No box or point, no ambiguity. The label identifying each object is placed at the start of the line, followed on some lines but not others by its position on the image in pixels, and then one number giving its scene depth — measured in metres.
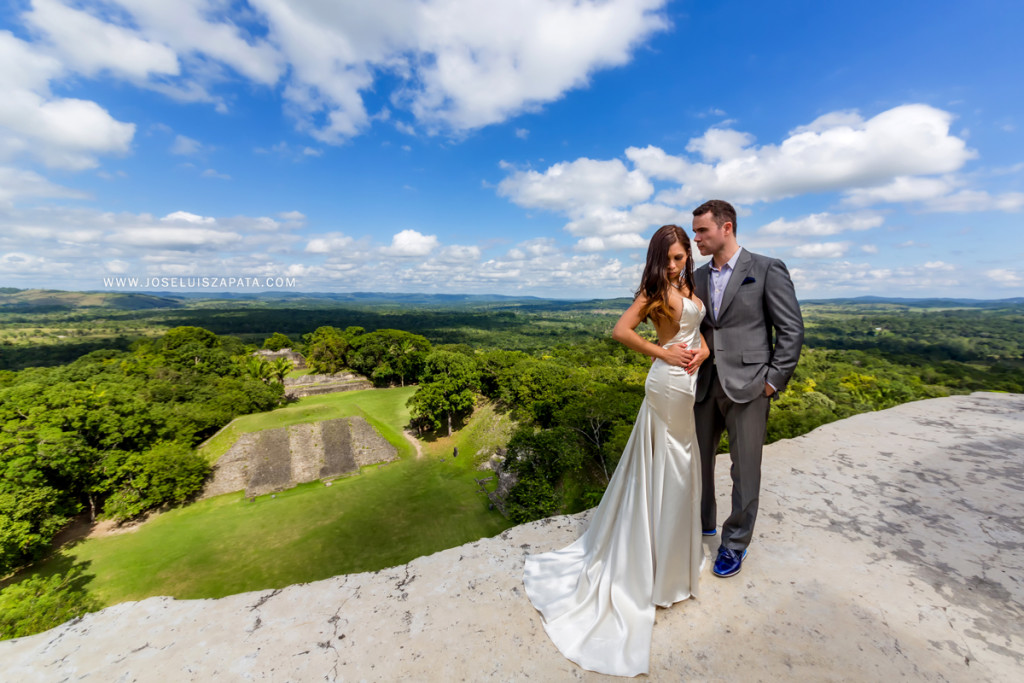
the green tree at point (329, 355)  48.19
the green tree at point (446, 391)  26.55
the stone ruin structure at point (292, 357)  53.05
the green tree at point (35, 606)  8.83
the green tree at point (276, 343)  59.64
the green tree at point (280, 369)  38.84
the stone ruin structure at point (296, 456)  19.90
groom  2.81
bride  2.74
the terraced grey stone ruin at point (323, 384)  39.62
